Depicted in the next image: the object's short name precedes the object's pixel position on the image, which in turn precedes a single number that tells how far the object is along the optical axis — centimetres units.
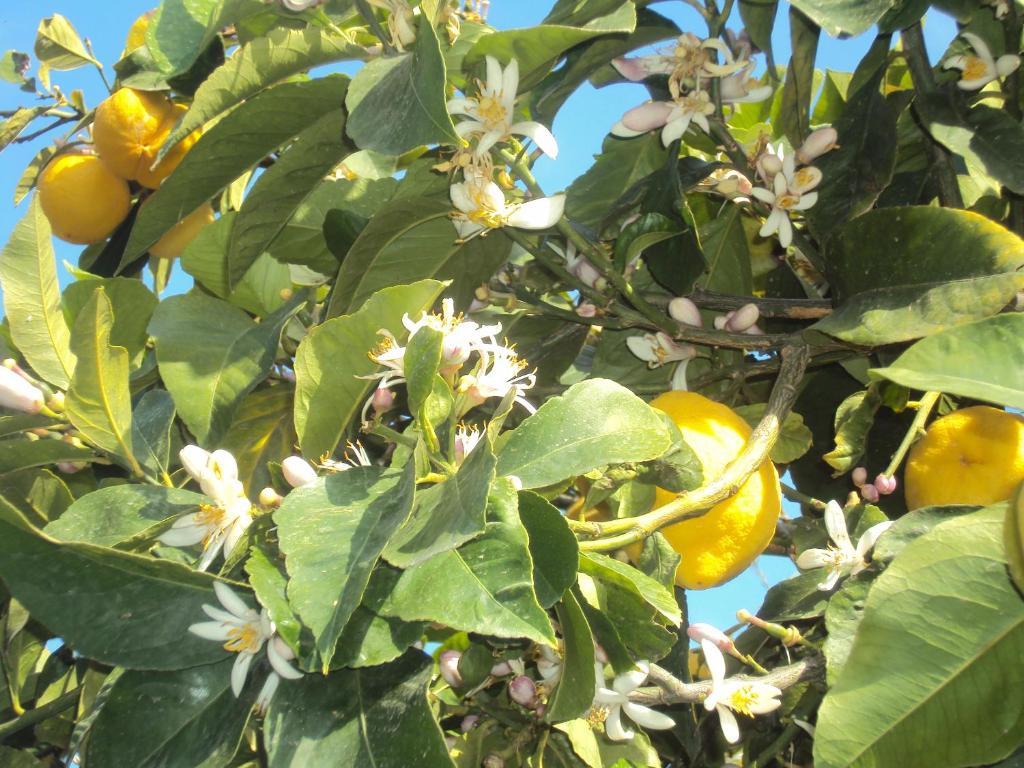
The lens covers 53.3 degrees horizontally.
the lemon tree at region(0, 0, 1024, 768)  76
